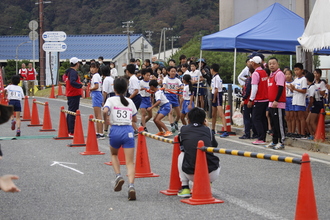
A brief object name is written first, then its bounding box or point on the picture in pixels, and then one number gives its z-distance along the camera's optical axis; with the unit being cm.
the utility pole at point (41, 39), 4019
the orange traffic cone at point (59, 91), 3591
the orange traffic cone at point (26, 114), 2144
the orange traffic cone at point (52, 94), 3519
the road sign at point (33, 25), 4069
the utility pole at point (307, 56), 1652
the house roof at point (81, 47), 8156
